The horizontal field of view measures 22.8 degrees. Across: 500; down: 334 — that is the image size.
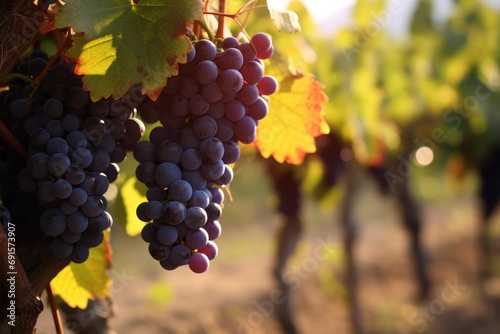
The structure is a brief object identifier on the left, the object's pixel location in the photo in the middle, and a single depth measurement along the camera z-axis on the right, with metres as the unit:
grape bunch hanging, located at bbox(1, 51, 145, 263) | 0.84
